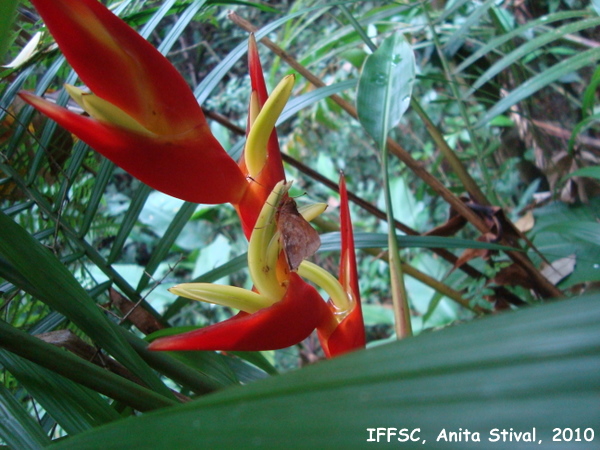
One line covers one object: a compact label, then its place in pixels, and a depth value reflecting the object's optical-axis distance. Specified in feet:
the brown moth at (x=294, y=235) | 0.88
